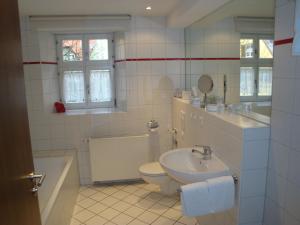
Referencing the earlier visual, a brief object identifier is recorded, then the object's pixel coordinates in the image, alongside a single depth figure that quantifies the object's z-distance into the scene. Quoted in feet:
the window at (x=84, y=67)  11.89
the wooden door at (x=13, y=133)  3.34
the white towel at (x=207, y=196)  5.43
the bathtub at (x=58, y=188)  6.72
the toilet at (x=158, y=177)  9.23
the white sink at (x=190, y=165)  5.98
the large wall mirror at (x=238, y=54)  5.96
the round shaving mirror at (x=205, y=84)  8.51
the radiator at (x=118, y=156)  10.97
